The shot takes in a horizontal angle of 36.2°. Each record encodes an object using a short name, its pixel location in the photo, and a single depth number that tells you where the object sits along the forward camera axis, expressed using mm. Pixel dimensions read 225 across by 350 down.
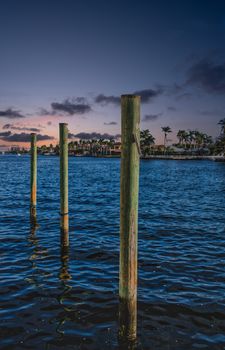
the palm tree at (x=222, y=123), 175000
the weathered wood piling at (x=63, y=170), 11508
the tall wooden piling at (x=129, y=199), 5449
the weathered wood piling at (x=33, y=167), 15141
